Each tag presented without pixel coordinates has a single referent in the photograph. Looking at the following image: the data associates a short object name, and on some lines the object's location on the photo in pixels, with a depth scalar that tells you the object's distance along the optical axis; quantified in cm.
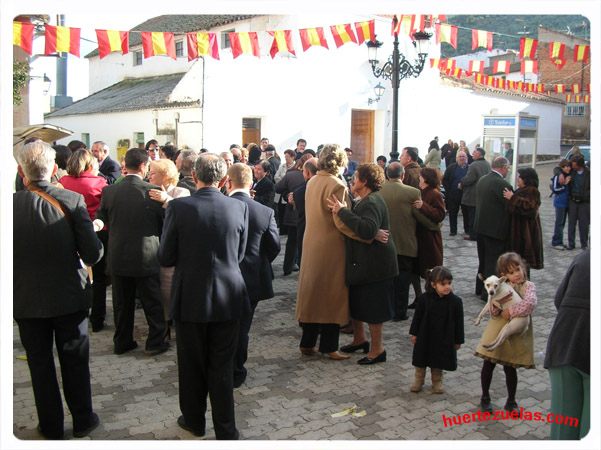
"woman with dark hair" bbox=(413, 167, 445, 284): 706
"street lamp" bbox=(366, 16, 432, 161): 1327
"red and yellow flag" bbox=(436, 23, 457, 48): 1399
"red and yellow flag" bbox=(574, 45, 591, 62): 1399
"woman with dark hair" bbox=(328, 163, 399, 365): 552
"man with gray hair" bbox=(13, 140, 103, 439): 400
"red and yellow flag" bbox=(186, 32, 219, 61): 1447
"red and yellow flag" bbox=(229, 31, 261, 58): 1536
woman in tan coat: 561
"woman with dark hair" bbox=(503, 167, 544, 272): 734
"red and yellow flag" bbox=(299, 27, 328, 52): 1529
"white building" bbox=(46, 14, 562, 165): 1895
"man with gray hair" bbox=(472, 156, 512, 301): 762
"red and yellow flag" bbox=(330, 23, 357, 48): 1477
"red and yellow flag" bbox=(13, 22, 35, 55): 1105
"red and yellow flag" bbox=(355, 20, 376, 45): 1410
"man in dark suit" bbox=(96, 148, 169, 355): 572
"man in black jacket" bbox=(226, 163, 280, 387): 506
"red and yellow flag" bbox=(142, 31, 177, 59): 1430
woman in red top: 621
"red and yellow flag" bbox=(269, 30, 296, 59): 1547
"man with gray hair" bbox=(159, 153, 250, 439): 417
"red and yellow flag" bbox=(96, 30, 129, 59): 1305
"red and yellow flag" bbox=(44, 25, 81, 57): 1177
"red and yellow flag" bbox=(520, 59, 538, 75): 1902
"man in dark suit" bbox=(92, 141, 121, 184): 787
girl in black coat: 492
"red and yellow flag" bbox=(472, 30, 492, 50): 1464
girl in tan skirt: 449
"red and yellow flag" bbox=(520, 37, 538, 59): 1416
